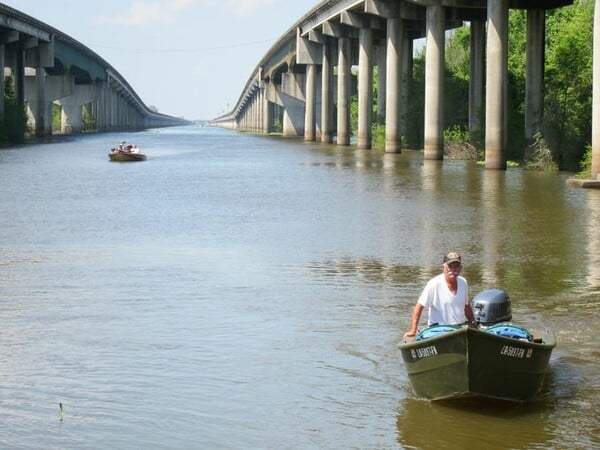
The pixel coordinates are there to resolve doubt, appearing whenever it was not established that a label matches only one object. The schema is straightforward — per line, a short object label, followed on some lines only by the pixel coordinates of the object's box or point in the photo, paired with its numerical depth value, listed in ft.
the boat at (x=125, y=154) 249.96
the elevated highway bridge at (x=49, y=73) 383.04
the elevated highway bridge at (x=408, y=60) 198.29
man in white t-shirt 48.16
